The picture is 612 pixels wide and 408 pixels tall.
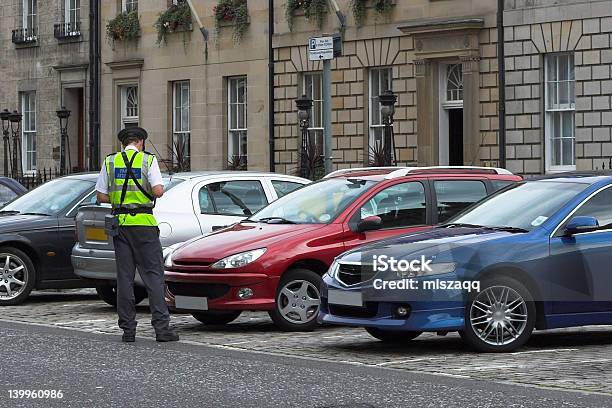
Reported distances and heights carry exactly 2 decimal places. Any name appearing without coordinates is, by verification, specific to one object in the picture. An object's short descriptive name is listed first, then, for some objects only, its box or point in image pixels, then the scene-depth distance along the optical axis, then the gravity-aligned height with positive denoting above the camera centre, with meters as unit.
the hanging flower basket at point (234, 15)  39.50 +3.86
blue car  13.76 -0.85
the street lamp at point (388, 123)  31.81 +1.05
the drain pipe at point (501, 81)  33.09 +1.88
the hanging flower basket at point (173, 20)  41.19 +3.93
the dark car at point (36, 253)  19.95 -0.89
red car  15.81 -0.59
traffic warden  15.23 -0.49
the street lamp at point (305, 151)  35.97 +0.57
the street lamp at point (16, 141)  45.47 +1.07
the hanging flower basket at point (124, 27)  43.06 +3.93
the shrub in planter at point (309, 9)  37.38 +3.79
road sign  24.20 +1.87
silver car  18.36 -0.38
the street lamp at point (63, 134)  43.62 +1.21
